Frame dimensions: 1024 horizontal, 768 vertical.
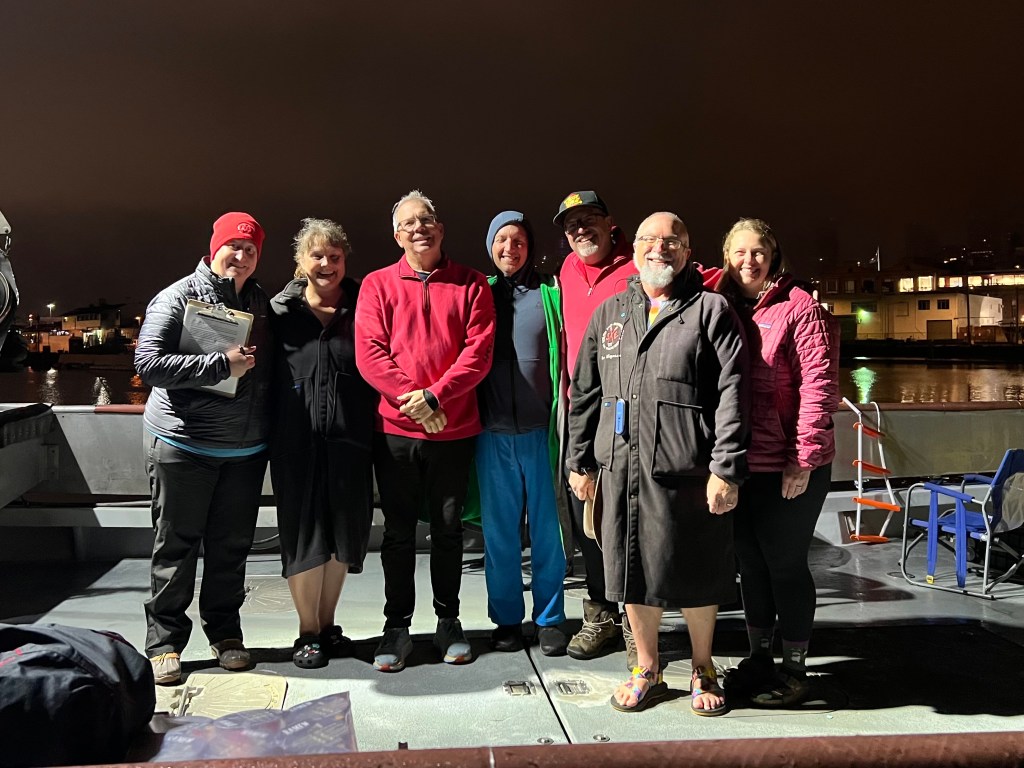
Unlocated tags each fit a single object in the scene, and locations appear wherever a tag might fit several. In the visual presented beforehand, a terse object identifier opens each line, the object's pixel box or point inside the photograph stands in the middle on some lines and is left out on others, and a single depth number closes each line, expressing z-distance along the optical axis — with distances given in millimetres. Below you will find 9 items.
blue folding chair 4008
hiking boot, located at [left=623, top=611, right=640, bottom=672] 3098
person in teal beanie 3371
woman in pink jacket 2771
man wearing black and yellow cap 3338
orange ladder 4781
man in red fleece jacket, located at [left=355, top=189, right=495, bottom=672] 3162
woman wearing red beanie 3037
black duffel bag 1242
